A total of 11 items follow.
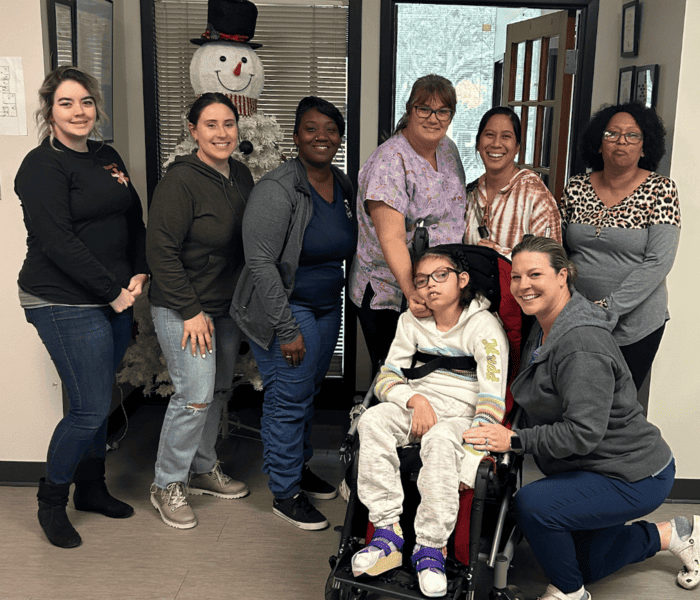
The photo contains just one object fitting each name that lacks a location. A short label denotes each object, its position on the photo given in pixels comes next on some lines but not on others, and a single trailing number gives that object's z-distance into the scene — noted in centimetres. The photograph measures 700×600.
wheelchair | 210
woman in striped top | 255
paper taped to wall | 280
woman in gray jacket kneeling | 211
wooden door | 379
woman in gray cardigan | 256
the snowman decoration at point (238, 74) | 323
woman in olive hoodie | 258
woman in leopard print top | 257
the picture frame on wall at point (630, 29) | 327
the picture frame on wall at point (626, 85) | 328
